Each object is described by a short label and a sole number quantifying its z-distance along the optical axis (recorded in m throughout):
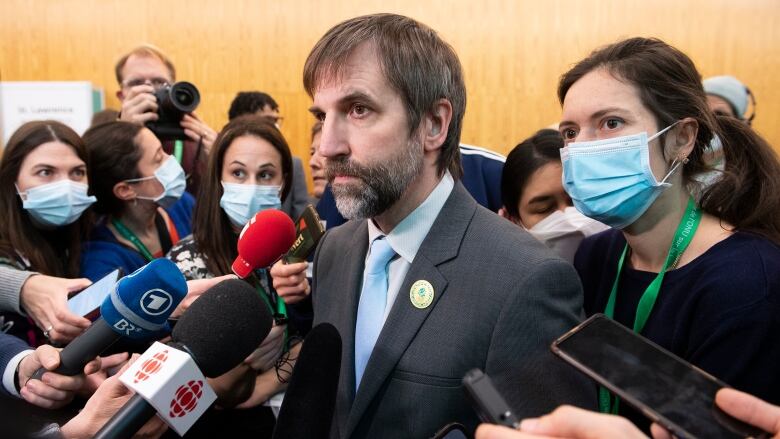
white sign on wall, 5.02
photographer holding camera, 2.79
